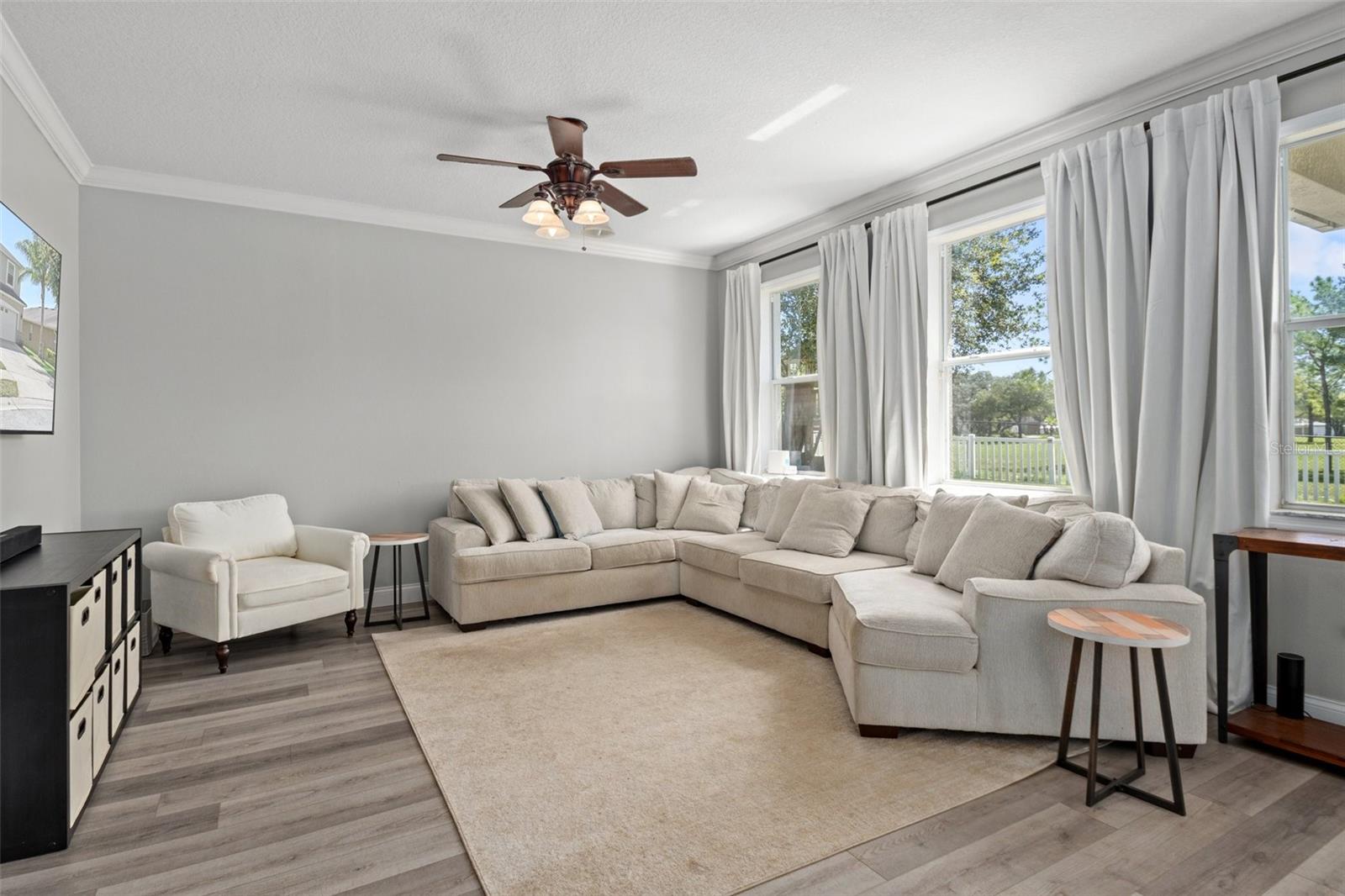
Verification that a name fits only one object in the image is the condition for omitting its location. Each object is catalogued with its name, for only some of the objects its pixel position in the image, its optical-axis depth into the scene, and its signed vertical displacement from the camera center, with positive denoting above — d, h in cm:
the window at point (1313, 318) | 291 +55
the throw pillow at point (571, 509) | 498 -39
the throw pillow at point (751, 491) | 550 -30
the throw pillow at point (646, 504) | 564 -41
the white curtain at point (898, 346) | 452 +69
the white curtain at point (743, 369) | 610 +74
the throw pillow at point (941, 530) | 364 -41
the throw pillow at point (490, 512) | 470 -40
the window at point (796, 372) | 579 +69
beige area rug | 204 -115
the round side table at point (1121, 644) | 223 -66
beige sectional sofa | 264 -78
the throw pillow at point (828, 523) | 431 -44
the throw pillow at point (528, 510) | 482 -39
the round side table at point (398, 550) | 448 -65
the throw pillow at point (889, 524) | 425 -44
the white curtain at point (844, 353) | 493 +72
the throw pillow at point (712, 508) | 539 -43
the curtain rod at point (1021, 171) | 281 +159
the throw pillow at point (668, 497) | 559 -35
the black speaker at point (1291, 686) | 278 -94
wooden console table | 253 -81
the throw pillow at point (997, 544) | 311 -42
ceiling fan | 316 +130
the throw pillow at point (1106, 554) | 272 -40
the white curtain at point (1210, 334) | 293 +51
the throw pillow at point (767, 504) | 529 -39
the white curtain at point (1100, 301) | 335 +75
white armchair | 364 -65
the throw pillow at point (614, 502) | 547 -38
